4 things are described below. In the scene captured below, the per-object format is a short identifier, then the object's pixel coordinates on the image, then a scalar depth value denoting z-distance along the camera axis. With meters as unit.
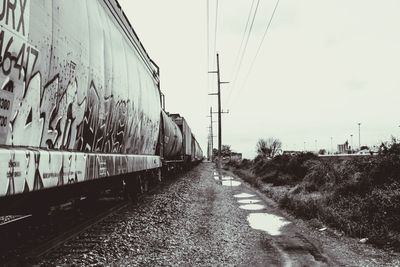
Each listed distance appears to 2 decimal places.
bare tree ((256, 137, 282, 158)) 117.84
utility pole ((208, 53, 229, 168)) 34.52
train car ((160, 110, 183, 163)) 15.79
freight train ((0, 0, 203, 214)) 3.36
